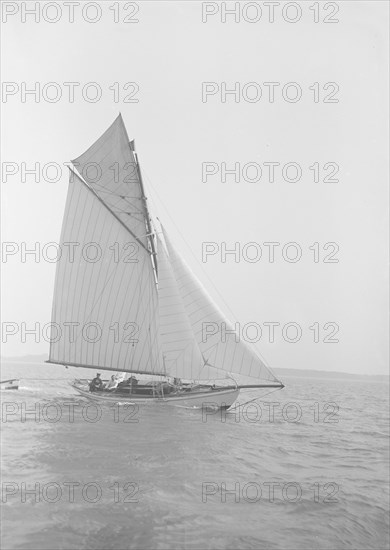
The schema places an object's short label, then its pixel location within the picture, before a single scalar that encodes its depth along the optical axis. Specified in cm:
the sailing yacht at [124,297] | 3025
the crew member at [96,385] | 3619
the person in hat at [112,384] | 3569
